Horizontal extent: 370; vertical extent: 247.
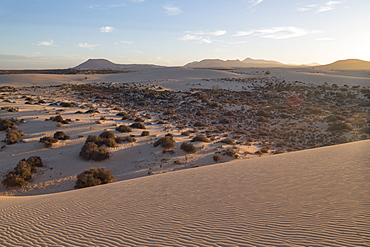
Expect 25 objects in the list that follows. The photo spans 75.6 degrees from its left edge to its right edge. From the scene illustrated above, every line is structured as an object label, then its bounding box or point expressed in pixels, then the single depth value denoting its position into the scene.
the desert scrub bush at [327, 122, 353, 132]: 19.94
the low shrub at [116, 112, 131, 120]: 22.84
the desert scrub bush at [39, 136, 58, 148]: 14.62
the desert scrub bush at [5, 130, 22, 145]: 14.75
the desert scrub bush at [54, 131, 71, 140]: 15.84
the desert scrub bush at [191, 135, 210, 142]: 16.15
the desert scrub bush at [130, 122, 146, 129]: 19.16
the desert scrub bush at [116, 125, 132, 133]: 17.52
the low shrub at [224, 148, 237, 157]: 13.87
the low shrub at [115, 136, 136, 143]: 15.66
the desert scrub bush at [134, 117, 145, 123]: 21.47
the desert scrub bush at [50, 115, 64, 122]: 19.21
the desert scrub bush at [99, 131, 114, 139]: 15.90
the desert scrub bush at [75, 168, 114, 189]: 10.58
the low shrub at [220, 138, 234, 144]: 16.12
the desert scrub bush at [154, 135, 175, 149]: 14.74
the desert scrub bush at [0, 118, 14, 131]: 16.91
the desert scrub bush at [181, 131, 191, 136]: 17.84
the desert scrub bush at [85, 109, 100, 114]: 23.76
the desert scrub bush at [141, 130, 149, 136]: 17.17
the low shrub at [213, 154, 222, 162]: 13.30
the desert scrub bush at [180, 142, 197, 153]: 14.33
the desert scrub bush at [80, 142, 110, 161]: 13.50
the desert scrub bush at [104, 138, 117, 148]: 14.85
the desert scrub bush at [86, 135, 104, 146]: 14.89
